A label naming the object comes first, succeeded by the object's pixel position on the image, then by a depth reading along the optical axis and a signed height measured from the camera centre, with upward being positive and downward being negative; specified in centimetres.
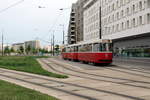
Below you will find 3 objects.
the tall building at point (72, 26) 13000 +1274
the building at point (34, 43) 16854 +565
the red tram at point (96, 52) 2675 +1
